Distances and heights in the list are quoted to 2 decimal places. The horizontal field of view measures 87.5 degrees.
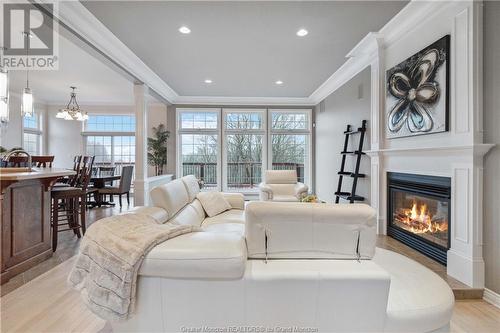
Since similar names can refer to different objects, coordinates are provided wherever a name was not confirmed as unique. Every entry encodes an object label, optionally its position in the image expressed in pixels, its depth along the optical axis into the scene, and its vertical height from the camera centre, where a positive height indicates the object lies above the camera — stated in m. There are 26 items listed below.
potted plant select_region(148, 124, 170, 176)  6.92 +0.41
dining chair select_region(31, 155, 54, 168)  4.48 +0.08
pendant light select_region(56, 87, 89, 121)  5.74 +1.12
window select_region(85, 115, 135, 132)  8.02 +1.29
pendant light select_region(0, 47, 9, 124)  2.74 +0.75
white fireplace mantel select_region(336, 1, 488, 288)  2.22 +0.30
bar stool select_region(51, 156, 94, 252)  3.29 -0.51
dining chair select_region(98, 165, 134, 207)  5.96 -0.54
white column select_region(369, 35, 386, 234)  3.66 +0.46
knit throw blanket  1.17 -0.46
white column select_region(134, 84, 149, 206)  4.86 +0.20
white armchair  4.99 -0.44
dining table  5.93 -0.42
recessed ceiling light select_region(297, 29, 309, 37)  3.28 +1.70
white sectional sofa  1.20 -0.53
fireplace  2.69 -0.55
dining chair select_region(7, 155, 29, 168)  3.93 +0.05
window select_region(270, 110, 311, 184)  7.33 +0.69
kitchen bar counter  2.37 -0.55
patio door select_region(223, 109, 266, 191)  7.26 +0.51
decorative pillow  3.39 -0.50
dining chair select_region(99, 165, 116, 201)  6.89 -0.17
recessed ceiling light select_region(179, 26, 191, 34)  3.25 +1.71
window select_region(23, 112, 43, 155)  7.19 +0.85
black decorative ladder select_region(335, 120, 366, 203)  4.20 +0.06
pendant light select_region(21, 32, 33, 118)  3.67 +0.88
